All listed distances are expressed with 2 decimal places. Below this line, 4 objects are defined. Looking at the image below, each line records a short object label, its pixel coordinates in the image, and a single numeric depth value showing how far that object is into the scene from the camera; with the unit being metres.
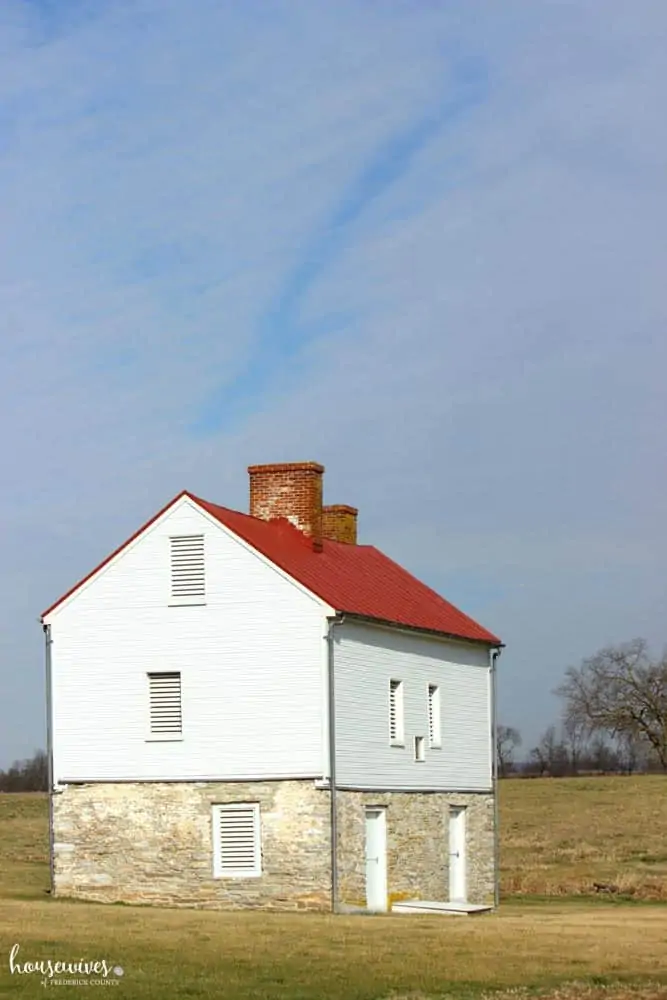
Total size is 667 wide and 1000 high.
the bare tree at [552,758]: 146.84
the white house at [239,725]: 35.69
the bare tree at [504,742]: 155.32
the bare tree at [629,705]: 117.25
